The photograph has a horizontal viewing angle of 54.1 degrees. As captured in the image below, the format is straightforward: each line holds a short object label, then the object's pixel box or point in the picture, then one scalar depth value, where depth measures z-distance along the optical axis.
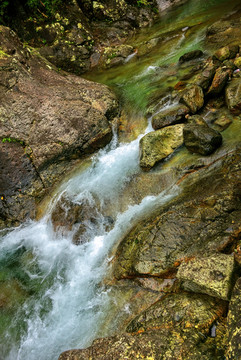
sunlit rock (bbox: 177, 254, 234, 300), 3.36
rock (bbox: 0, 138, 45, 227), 8.07
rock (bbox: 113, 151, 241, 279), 4.56
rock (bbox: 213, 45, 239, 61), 8.81
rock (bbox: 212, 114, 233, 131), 7.06
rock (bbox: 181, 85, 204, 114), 7.79
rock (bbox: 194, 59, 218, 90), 8.27
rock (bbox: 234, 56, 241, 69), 8.31
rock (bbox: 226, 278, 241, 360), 2.58
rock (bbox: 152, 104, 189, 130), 7.87
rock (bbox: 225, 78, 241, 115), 7.06
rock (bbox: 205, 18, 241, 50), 10.05
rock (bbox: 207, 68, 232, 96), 7.82
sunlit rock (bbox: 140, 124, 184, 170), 7.27
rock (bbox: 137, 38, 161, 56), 13.24
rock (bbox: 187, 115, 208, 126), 7.16
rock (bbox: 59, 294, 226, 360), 3.08
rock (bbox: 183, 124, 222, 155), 6.37
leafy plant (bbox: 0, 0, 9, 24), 12.75
